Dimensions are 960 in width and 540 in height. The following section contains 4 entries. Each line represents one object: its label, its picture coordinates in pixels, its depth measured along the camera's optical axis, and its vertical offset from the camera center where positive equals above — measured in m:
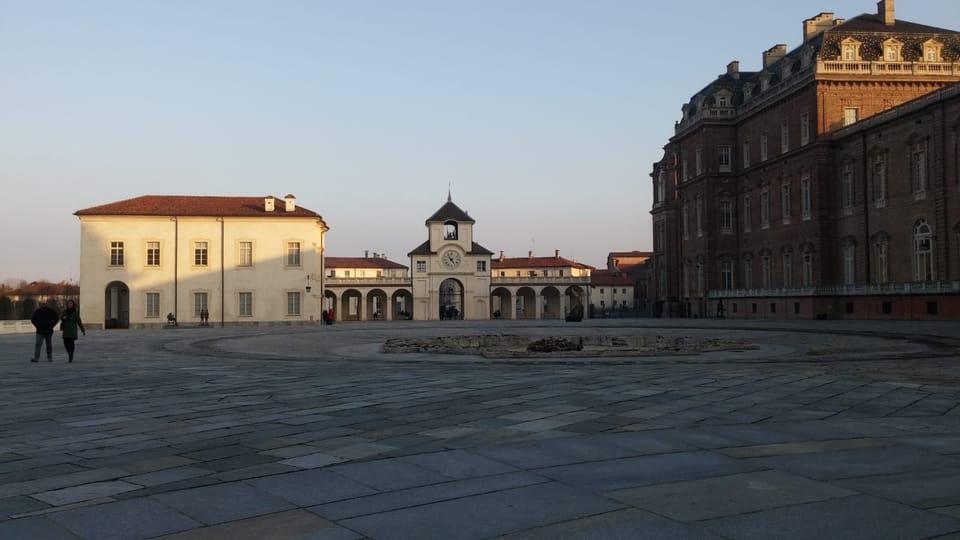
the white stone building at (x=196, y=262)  54.03 +2.83
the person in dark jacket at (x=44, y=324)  18.33 -0.45
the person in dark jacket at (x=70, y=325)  18.20 -0.49
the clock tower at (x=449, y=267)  78.62 +3.28
